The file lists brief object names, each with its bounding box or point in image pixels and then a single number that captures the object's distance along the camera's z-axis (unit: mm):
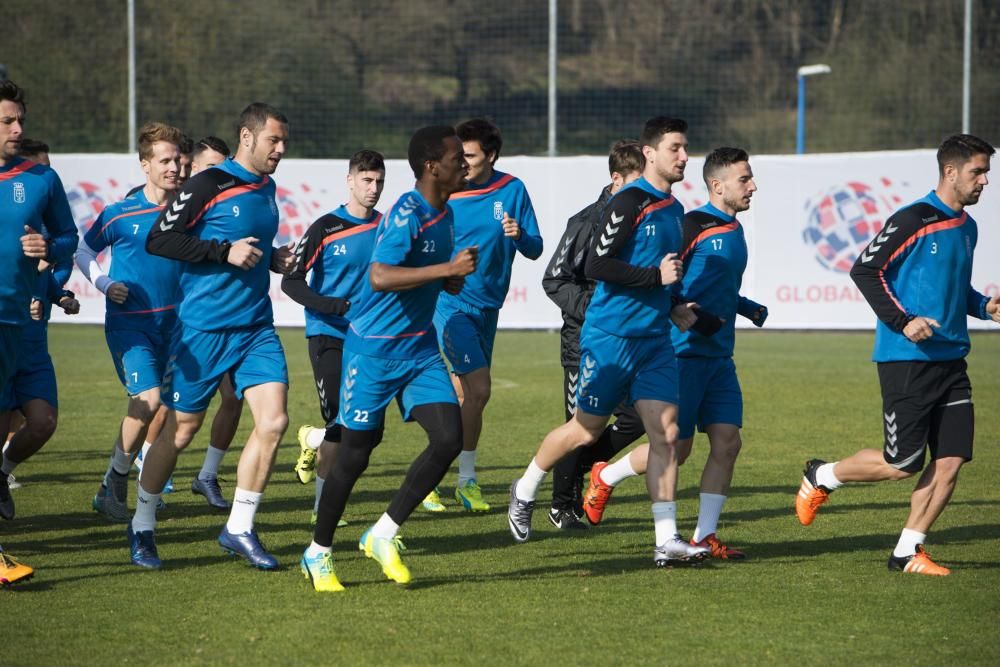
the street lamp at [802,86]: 55187
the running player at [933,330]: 14070
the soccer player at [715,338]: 14969
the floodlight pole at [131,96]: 46906
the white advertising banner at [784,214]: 41875
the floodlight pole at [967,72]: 43531
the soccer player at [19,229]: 13461
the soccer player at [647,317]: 14133
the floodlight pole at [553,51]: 45734
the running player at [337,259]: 17344
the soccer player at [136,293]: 16297
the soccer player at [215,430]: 18141
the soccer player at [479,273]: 17656
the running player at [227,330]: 14102
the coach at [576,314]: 16297
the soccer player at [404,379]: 13086
